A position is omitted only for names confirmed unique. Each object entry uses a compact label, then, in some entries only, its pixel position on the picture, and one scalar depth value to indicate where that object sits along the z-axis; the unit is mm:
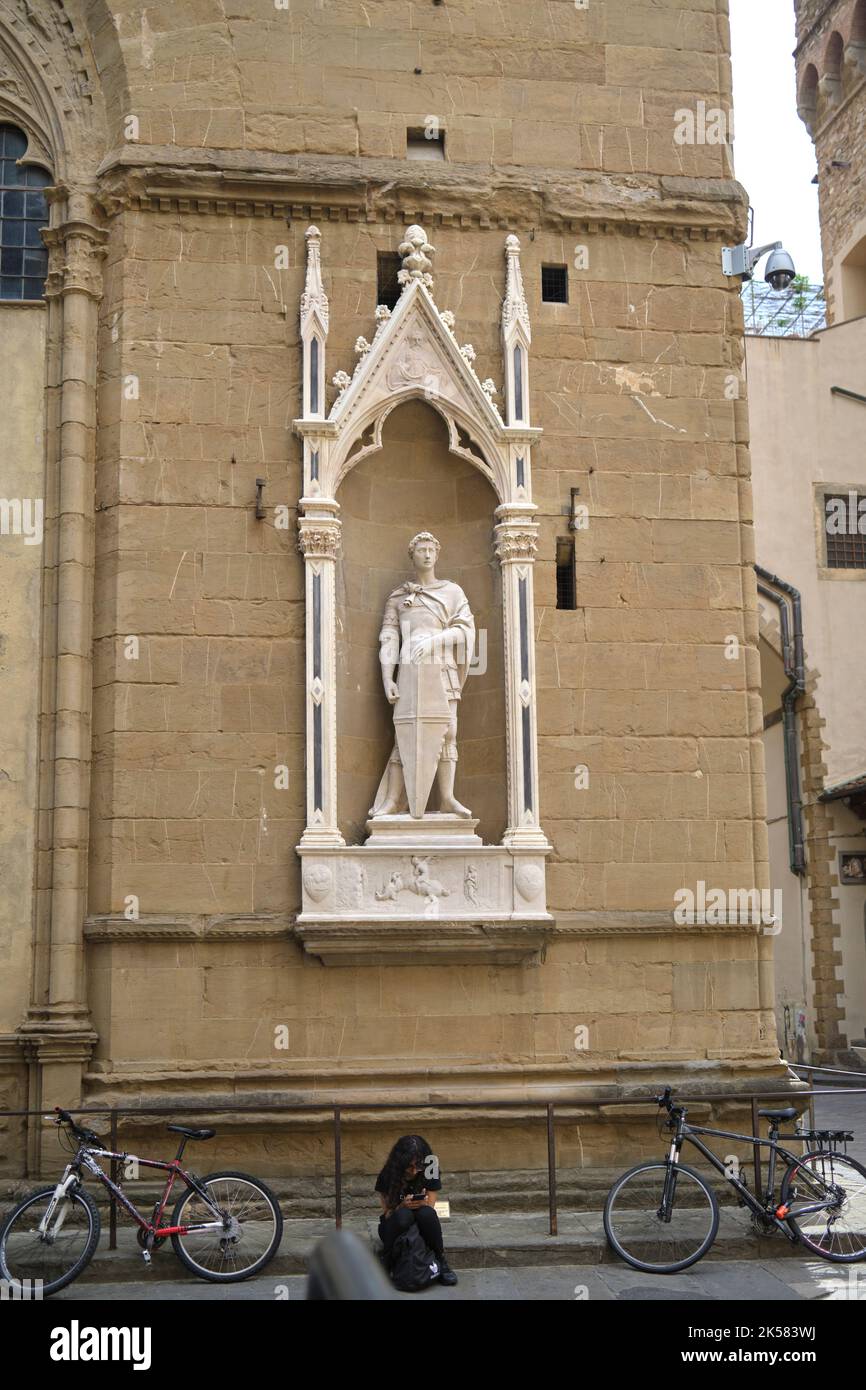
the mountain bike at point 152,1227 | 9602
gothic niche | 12008
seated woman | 9625
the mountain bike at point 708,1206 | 10203
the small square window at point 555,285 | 13211
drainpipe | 26469
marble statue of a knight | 12320
